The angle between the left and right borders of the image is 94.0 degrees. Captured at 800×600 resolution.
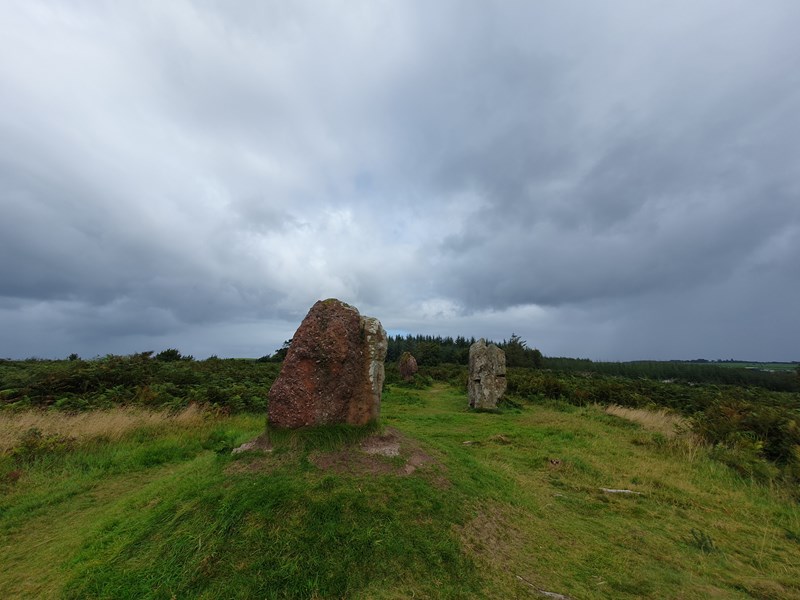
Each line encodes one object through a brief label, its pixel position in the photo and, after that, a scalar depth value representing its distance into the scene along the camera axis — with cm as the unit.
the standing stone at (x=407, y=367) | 3052
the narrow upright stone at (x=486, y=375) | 1834
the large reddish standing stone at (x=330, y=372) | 732
